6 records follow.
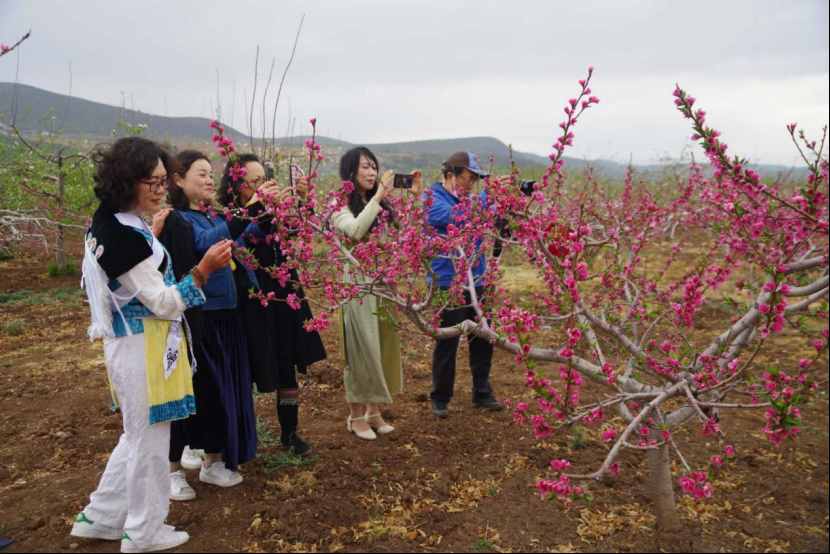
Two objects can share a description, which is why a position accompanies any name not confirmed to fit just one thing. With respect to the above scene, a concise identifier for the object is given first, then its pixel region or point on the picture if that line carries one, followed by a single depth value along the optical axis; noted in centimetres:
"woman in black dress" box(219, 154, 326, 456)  318
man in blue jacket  391
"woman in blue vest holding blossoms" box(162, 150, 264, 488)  295
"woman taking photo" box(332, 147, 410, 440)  363
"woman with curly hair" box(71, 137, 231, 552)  234
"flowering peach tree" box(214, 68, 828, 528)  204
